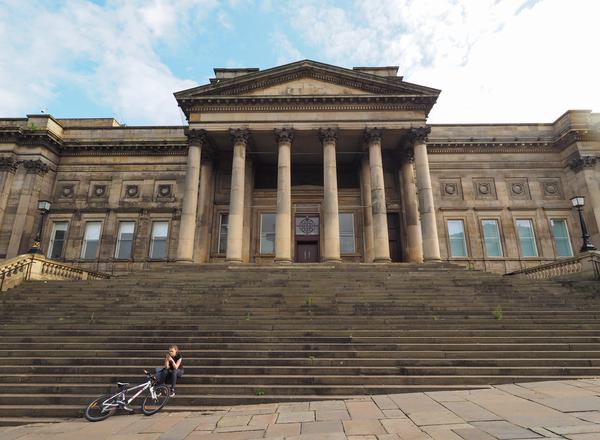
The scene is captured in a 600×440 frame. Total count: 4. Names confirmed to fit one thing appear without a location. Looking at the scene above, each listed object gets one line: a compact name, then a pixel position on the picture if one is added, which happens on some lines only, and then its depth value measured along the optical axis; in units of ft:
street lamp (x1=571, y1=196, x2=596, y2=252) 54.13
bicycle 22.89
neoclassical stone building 73.05
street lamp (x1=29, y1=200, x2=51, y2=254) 55.62
